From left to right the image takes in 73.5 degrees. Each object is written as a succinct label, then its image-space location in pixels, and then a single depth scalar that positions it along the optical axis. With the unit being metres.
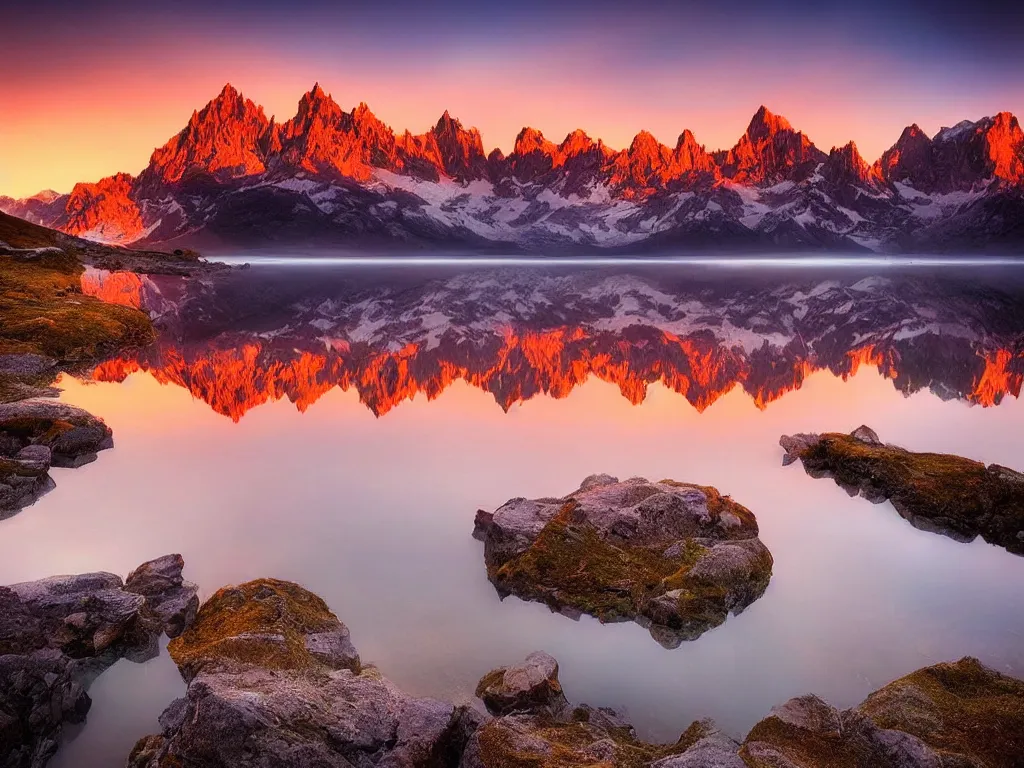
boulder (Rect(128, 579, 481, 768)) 8.16
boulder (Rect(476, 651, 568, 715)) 10.06
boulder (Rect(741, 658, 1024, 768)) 8.65
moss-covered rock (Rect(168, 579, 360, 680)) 10.67
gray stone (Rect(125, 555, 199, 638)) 12.30
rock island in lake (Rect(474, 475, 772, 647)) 13.12
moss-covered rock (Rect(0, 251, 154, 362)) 38.75
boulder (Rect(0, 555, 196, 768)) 9.31
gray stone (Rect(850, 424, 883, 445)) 22.23
